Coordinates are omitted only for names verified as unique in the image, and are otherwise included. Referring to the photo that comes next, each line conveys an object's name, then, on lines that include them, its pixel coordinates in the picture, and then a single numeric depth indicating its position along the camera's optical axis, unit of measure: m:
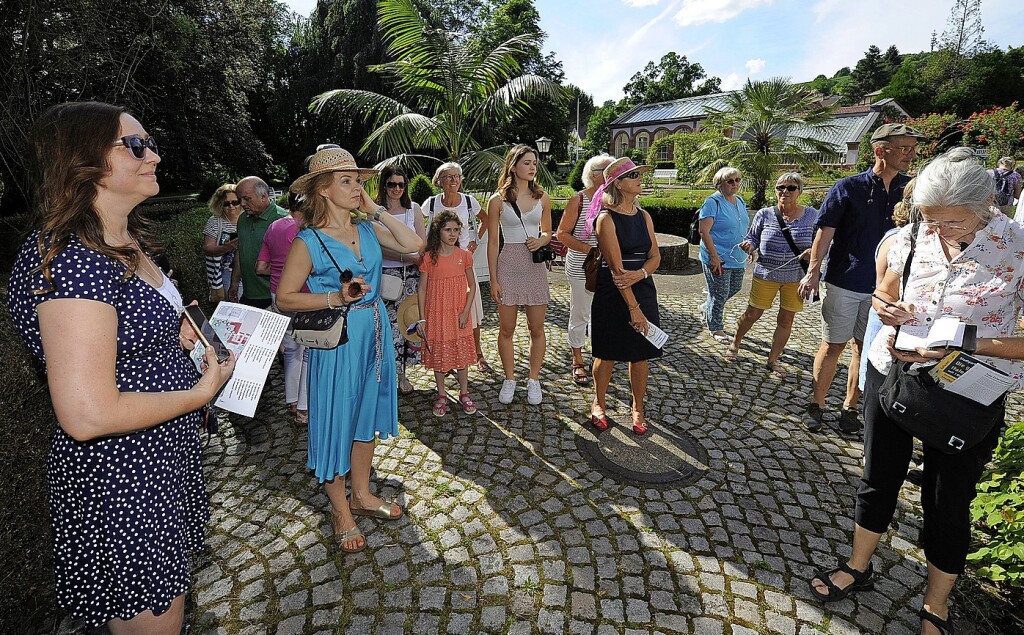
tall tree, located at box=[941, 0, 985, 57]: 56.00
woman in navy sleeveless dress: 3.69
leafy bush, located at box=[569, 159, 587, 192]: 27.22
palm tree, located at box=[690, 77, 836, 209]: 18.83
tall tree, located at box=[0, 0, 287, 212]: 6.11
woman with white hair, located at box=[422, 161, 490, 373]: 4.85
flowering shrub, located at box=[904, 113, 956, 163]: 15.66
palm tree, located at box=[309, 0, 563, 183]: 9.59
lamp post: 11.47
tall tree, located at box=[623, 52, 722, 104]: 94.06
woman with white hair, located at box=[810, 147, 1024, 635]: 2.01
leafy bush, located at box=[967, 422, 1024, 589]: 2.35
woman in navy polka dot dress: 1.40
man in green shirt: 4.37
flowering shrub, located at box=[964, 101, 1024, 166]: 19.94
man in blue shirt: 3.75
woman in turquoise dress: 2.64
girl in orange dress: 4.21
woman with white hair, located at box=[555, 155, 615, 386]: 4.82
